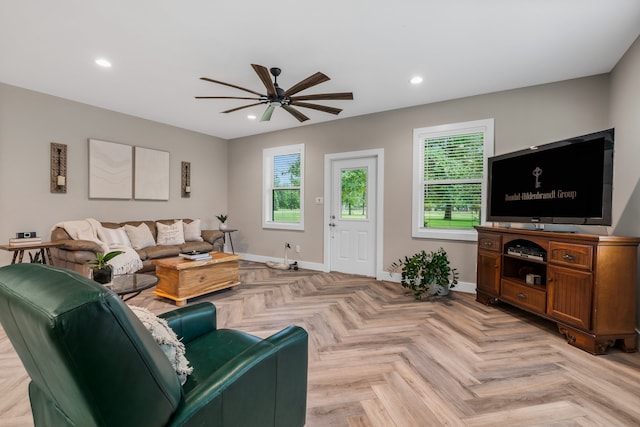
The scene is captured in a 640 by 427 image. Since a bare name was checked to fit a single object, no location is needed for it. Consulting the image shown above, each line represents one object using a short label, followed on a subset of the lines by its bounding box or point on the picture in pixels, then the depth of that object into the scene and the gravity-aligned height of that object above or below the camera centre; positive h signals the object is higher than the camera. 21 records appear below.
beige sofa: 3.51 -0.62
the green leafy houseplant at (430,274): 3.71 -0.81
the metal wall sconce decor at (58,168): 4.05 +0.50
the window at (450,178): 3.90 +0.46
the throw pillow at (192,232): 5.24 -0.46
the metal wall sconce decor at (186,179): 5.67 +0.53
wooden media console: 2.35 -0.63
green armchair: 0.69 -0.46
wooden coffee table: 3.37 -0.85
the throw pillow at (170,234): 4.88 -0.47
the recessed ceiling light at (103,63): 3.05 +1.50
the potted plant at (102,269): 2.32 -0.51
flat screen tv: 2.46 +0.30
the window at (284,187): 5.51 +0.41
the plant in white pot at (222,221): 6.02 -0.29
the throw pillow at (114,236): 4.10 -0.45
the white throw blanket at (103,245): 3.74 -0.52
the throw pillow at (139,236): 4.46 -0.47
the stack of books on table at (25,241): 3.47 -0.46
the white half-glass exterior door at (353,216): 4.76 -0.11
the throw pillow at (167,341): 1.03 -0.49
